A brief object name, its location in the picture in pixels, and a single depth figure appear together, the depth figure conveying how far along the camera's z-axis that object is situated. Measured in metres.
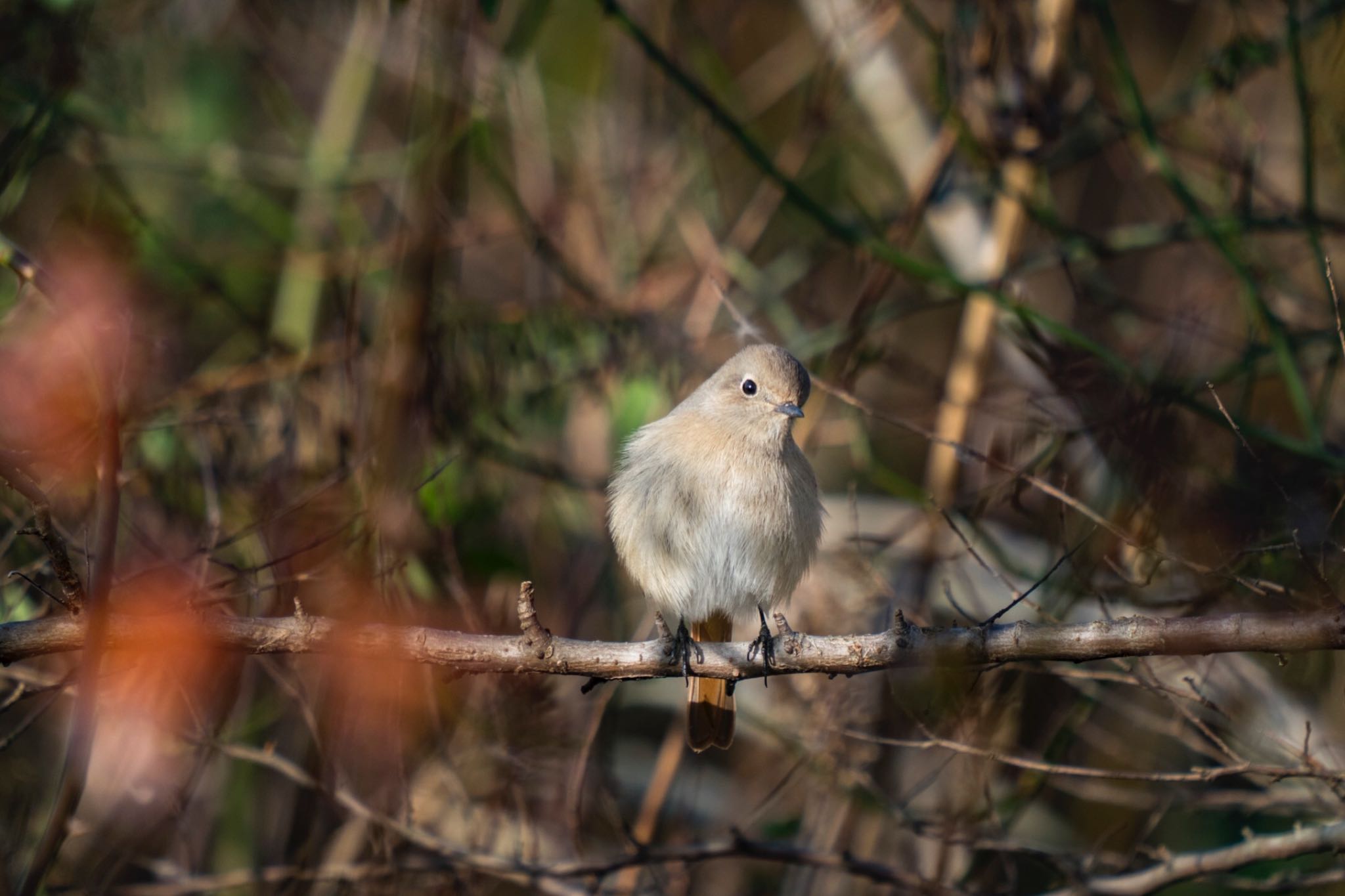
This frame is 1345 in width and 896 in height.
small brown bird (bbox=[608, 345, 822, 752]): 9.77
